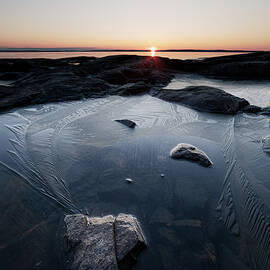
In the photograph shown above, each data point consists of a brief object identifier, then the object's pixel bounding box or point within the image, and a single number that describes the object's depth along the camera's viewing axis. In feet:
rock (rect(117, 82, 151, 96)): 25.61
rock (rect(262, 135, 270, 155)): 10.24
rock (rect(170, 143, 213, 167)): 9.07
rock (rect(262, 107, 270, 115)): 16.55
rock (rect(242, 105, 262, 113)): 17.31
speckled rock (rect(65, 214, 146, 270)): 4.42
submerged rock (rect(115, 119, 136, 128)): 14.05
